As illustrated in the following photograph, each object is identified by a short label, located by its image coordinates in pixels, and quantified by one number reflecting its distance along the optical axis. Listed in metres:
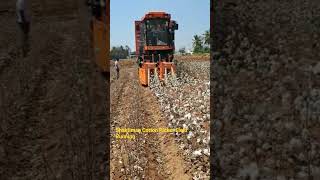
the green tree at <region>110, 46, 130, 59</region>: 101.74
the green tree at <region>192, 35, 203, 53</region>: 99.31
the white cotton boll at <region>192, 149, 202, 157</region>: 7.97
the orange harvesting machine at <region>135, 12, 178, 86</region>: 24.59
